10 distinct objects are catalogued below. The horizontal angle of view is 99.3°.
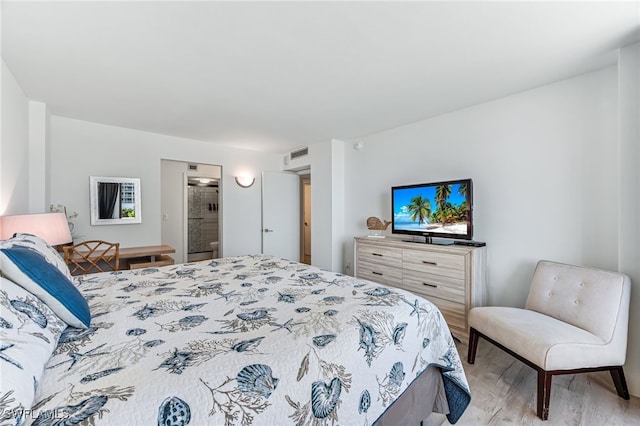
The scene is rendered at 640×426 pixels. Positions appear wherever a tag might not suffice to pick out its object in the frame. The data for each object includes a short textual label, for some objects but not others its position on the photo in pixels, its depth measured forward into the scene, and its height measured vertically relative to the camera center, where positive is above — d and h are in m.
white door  4.96 -0.01
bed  0.73 -0.49
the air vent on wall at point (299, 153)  4.72 +1.08
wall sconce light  4.73 +0.58
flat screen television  2.75 +0.03
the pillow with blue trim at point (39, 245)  1.34 -0.16
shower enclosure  6.61 -0.10
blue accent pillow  1.02 -0.27
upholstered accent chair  1.66 -0.79
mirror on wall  3.48 +0.19
